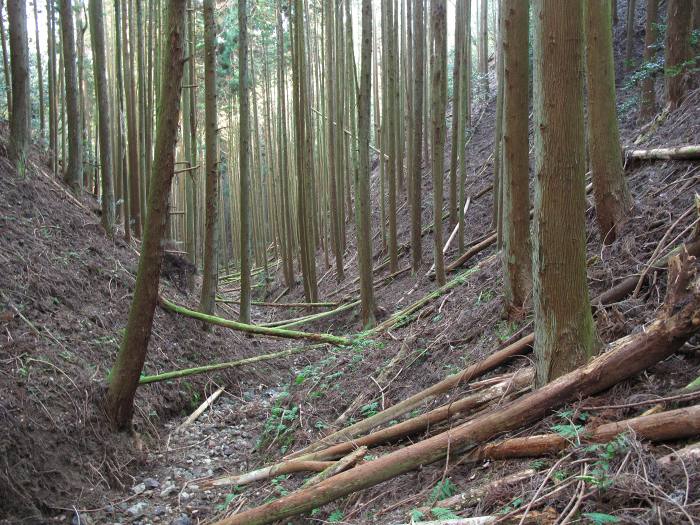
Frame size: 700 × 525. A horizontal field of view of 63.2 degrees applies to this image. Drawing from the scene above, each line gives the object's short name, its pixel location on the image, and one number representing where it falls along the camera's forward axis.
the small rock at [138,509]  4.29
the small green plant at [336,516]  3.39
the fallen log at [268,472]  4.04
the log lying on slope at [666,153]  5.04
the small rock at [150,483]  4.72
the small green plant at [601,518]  2.09
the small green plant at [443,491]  2.95
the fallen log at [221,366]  5.67
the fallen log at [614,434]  2.39
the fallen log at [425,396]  4.10
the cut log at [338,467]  3.69
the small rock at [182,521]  4.15
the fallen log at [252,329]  7.45
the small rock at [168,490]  4.60
